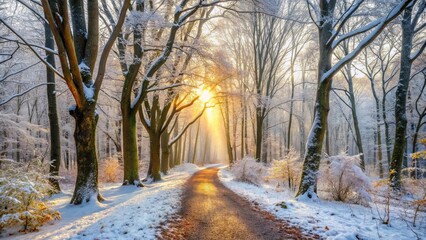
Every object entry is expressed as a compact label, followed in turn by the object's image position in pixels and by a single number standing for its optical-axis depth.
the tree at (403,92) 9.27
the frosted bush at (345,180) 7.06
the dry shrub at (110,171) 15.20
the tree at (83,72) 5.99
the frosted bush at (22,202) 4.57
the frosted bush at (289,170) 11.44
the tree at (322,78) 7.48
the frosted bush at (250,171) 13.74
